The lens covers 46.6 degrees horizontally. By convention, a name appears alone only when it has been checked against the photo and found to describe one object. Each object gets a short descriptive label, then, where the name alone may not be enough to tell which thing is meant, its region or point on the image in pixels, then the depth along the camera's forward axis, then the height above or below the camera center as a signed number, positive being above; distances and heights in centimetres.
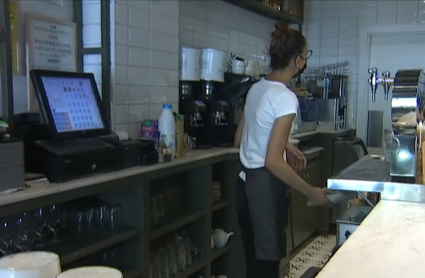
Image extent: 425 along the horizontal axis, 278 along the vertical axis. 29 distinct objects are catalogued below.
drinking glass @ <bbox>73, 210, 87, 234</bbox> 220 -55
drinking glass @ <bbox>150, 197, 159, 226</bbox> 258 -58
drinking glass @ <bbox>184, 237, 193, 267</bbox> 279 -86
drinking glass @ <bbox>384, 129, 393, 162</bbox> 206 -17
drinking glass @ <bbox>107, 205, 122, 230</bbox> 231 -55
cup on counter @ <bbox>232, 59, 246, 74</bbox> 337 +24
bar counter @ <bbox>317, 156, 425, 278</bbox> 105 -34
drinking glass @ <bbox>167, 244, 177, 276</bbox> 266 -86
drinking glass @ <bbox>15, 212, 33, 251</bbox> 188 -52
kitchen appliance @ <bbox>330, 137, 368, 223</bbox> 442 -47
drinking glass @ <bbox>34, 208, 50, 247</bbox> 197 -51
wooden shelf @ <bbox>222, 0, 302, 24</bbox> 401 +82
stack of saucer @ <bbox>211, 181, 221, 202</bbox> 307 -56
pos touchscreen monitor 197 -2
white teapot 306 -84
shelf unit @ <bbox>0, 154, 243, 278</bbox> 196 -59
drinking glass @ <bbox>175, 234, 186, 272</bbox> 273 -85
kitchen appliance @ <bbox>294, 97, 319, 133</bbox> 471 -8
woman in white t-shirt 214 -25
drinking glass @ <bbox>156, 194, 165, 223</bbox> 265 -57
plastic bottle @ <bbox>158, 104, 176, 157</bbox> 261 -15
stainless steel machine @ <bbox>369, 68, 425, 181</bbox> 169 -6
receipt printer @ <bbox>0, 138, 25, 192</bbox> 163 -22
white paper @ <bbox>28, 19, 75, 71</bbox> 223 +25
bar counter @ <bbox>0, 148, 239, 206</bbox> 165 -32
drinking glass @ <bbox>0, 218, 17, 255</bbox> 182 -52
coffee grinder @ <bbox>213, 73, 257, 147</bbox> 321 +2
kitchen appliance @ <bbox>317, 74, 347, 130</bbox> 475 +1
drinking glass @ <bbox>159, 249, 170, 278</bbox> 259 -87
